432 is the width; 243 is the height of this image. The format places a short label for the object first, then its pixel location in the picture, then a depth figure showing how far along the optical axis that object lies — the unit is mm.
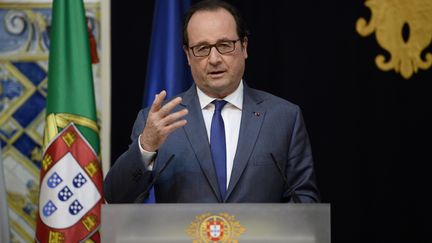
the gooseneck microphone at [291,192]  4496
